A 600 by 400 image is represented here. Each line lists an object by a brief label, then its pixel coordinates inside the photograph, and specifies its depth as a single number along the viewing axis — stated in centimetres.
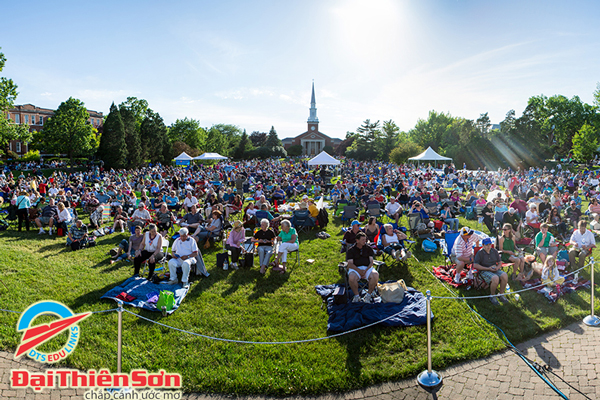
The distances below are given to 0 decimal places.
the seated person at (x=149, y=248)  784
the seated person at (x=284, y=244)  818
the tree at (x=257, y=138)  9912
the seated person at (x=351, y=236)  805
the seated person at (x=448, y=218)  1157
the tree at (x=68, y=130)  4222
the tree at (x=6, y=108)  2479
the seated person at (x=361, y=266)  651
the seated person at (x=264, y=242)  806
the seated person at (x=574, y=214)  1156
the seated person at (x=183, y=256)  733
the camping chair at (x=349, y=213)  1252
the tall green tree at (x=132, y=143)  4522
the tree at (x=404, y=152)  5034
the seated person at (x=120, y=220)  1189
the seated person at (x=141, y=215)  1103
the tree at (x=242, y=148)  7975
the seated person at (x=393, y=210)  1204
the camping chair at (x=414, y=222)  1069
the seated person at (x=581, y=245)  792
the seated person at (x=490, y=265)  661
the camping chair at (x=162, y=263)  800
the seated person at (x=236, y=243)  841
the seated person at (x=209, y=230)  1009
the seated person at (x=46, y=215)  1173
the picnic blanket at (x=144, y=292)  632
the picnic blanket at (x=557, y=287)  656
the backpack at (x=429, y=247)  939
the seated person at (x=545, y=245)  779
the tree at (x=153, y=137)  4965
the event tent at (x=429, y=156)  2783
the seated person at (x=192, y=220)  1065
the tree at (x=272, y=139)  8369
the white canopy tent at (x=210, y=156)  3357
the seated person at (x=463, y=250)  723
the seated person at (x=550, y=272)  692
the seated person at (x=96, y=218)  1194
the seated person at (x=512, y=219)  1045
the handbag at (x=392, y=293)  636
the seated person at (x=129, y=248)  838
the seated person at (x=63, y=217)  1125
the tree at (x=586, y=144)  4144
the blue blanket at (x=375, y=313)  560
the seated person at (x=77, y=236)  990
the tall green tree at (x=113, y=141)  4219
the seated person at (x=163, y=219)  1105
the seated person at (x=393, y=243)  821
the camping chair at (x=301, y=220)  1147
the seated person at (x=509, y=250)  738
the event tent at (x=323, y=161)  2630
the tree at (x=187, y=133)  6328
